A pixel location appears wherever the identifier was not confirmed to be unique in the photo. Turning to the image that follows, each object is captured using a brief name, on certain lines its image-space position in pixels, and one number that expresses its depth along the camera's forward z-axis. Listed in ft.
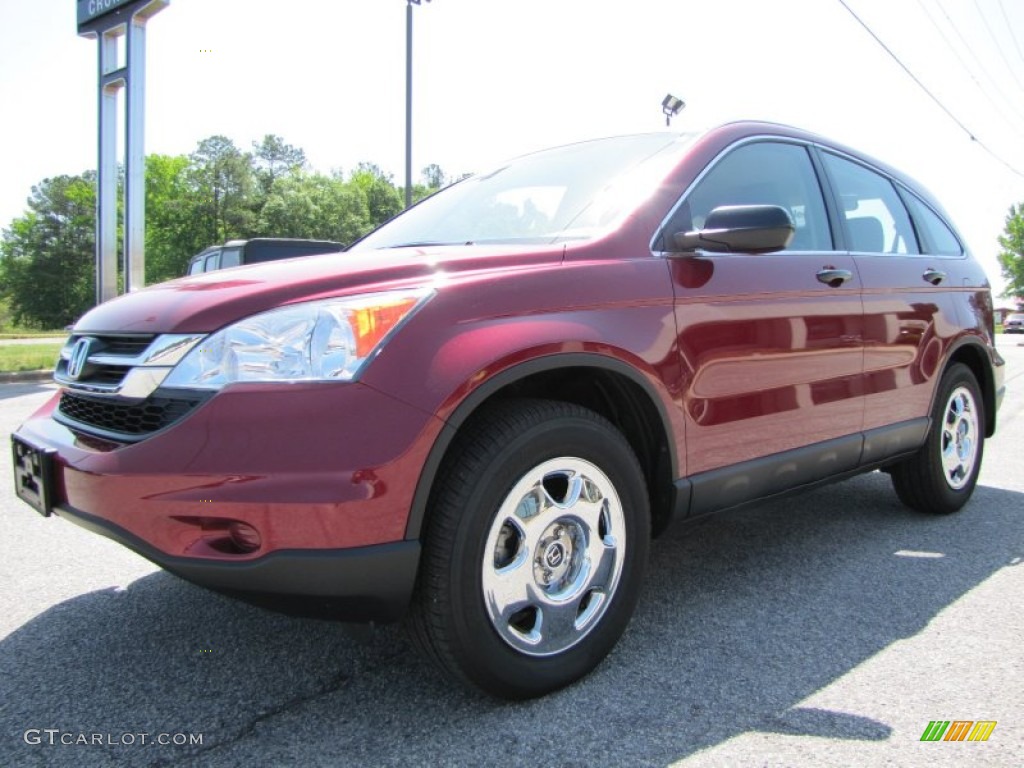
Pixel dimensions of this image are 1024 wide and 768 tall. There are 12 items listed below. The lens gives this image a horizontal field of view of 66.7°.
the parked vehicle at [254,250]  33.47
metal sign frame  41.09
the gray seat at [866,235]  11.09
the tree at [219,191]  205.05
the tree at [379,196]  275.39
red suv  5.72
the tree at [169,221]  206.69
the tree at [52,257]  193.36
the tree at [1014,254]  227.81
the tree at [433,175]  376.07
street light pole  50.60
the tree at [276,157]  236.02
